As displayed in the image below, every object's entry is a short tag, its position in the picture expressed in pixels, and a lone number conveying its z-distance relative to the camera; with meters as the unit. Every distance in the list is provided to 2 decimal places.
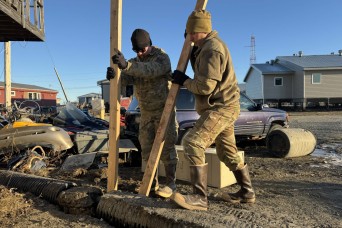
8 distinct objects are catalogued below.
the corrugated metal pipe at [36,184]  4.20
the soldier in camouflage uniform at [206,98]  3.29
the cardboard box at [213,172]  4.86
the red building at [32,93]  46.84
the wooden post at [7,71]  15.16
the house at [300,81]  31.42
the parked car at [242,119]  7.86
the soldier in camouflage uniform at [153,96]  3.97
